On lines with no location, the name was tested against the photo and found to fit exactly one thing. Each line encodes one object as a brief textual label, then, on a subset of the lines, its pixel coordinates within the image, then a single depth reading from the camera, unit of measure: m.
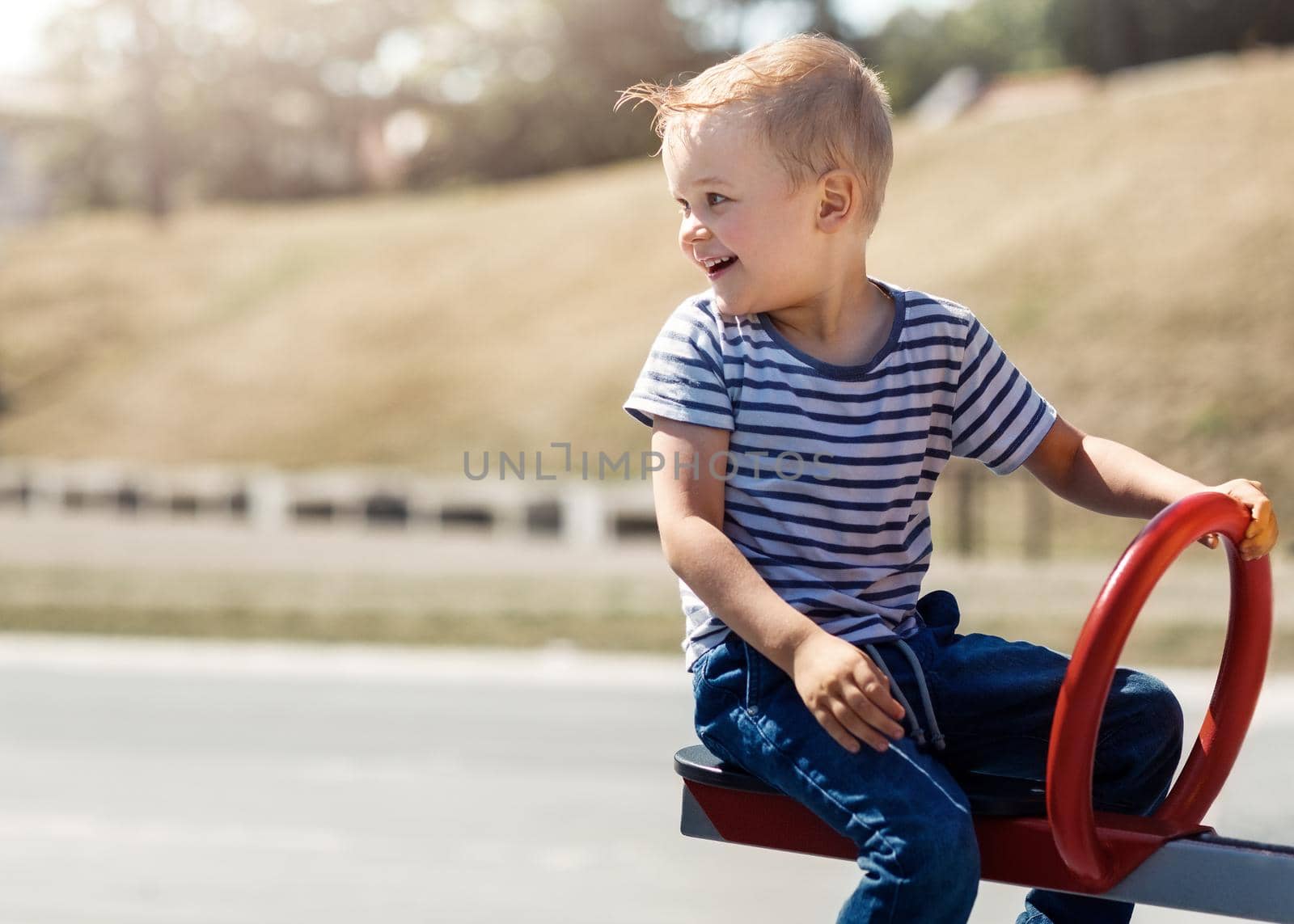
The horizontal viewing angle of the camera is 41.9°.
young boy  2.00
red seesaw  1.81
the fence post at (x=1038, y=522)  13.91
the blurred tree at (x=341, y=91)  35.53
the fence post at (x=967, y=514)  13.30
